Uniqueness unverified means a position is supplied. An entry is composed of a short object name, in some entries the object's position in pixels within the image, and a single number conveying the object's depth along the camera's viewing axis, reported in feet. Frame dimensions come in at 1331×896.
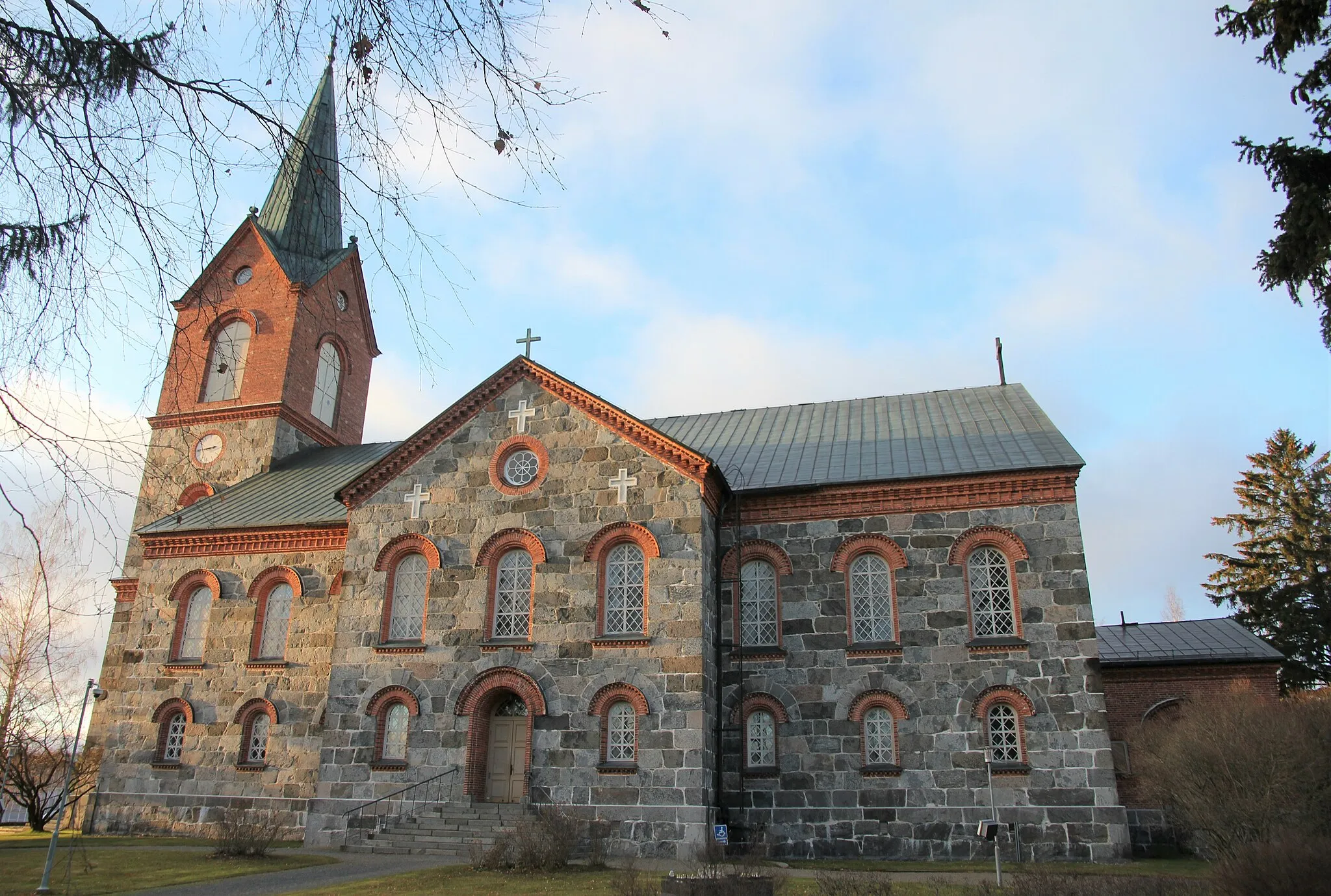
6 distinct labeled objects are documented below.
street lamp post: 40.62
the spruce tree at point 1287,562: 101.50
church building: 60.70
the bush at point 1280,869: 26.55
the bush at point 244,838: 56.18
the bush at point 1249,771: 46.55
